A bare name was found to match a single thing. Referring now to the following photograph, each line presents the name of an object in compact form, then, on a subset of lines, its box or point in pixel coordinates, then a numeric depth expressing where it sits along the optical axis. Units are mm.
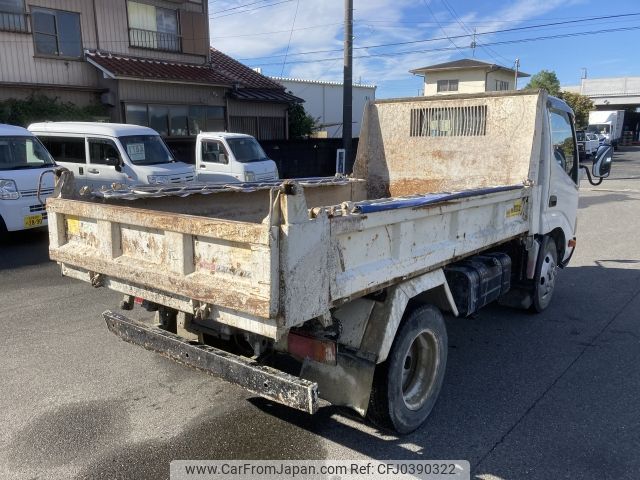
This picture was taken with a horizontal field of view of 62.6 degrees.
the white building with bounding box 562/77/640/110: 55750
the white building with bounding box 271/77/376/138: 34969
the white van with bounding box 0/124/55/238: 8883
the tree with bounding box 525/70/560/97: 51206
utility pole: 16234
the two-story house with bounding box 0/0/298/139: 15664
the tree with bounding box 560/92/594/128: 46656
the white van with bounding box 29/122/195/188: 11602
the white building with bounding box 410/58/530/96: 39350
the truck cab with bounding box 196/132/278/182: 14555
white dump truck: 2689
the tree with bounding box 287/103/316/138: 24312
